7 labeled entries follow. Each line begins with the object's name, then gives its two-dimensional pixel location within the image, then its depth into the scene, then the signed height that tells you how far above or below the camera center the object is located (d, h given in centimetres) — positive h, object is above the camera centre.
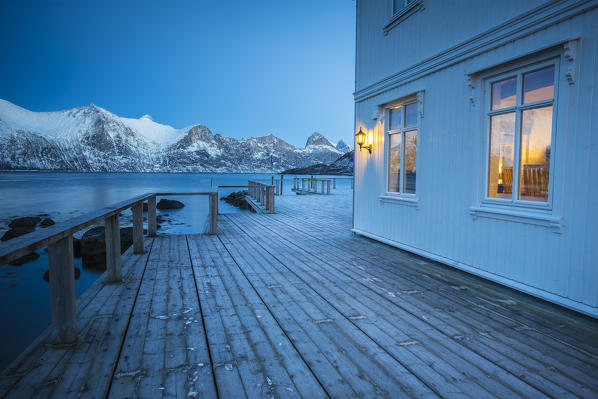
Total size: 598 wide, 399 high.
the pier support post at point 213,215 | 703 -90
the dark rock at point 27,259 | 822 -231
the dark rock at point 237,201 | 1920 -187
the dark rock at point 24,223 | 1369 -210
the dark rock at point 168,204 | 2152 -201
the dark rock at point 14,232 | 1039 -201
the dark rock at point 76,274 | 732 -239
